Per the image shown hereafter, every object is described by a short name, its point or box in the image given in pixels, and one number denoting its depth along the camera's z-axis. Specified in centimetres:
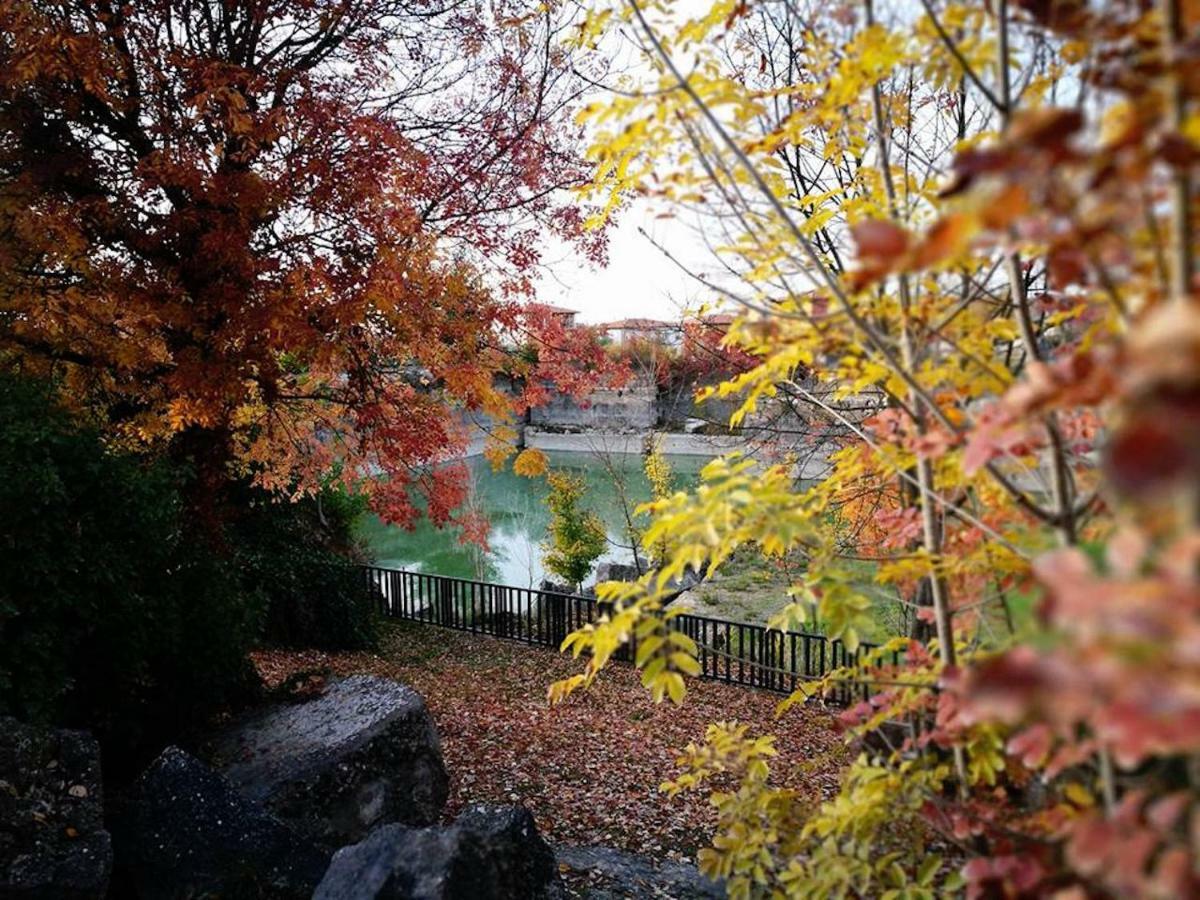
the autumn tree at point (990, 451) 78
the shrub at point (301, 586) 1094
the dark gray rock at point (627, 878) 439
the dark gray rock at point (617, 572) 1488
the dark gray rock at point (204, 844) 423
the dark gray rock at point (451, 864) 337
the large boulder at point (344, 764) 523
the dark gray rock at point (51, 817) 380
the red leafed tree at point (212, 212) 555
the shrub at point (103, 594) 496
